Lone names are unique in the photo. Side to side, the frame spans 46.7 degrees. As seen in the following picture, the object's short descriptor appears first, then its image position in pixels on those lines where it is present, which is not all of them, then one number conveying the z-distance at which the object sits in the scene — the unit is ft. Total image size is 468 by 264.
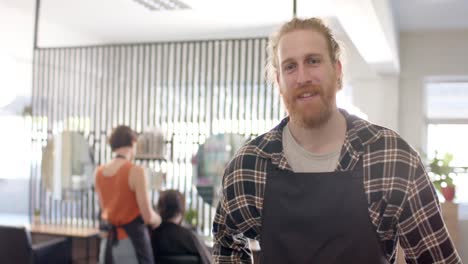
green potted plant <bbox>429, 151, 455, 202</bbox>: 14.13
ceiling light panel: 15.15
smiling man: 3.82
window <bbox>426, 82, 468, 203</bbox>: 19.30
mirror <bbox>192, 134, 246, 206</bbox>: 15.06
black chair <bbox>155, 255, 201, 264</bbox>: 10.19
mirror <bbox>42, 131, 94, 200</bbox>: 16.56
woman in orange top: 10.24
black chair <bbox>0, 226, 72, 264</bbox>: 11.40
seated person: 10.27
